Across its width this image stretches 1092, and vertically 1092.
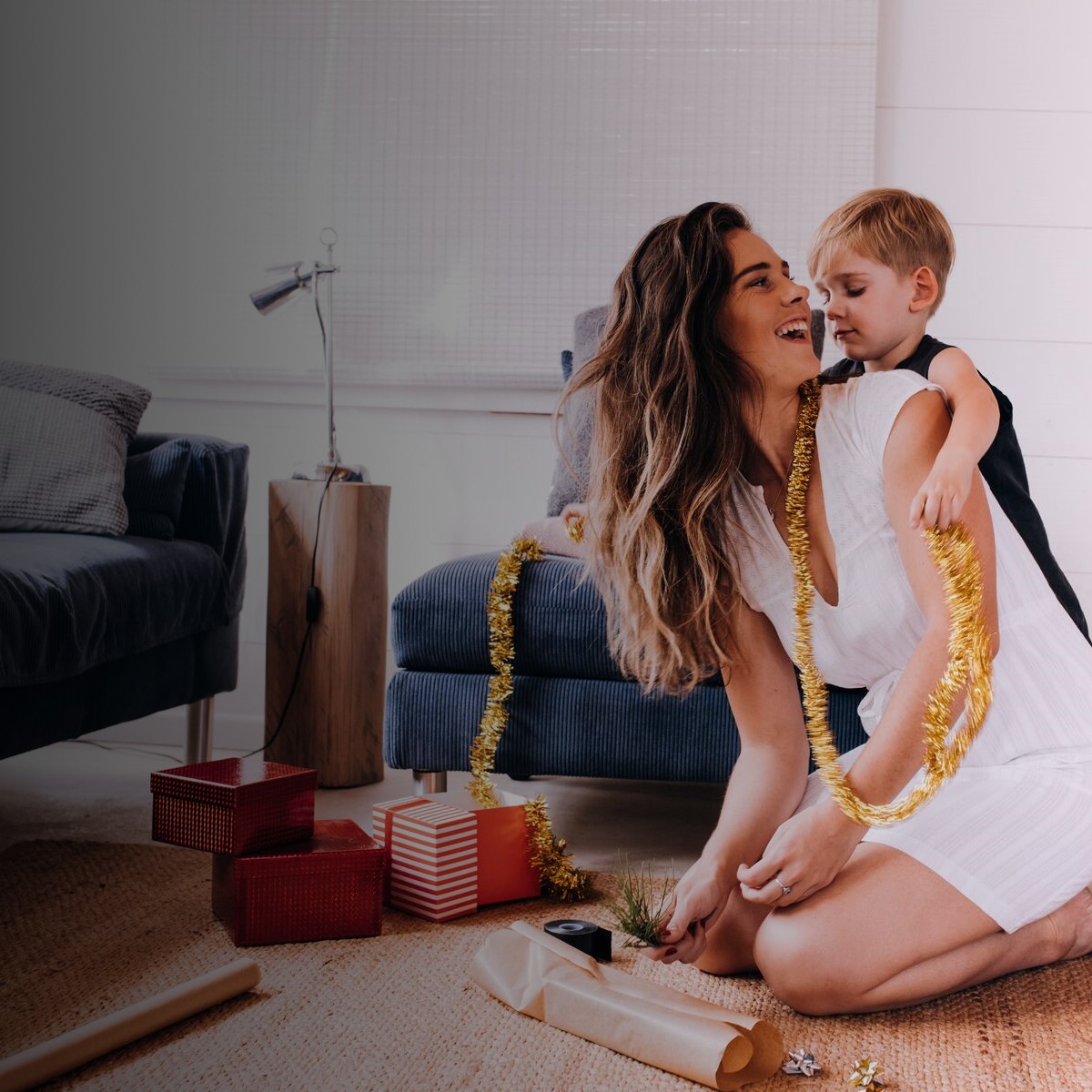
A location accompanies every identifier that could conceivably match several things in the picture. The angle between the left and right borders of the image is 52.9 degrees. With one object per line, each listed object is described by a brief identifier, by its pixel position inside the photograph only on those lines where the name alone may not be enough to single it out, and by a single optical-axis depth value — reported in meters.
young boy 1.57
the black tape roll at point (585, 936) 1.29
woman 1.17
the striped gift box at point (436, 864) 1.49
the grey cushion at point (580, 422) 2.04
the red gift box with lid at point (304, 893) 1.37
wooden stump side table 2.27
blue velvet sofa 1.59
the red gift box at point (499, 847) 1.54
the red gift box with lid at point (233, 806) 1.37
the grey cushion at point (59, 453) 2.00
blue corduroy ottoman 1.67
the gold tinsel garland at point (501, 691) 1.59
